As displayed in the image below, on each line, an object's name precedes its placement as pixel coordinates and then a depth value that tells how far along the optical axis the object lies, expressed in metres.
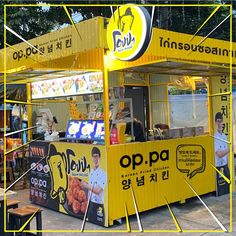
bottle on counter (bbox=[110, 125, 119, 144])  5.51
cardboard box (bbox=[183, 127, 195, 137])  6.76
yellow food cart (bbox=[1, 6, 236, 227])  4.94
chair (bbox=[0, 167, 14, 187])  8.62
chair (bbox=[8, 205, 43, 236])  4.34
